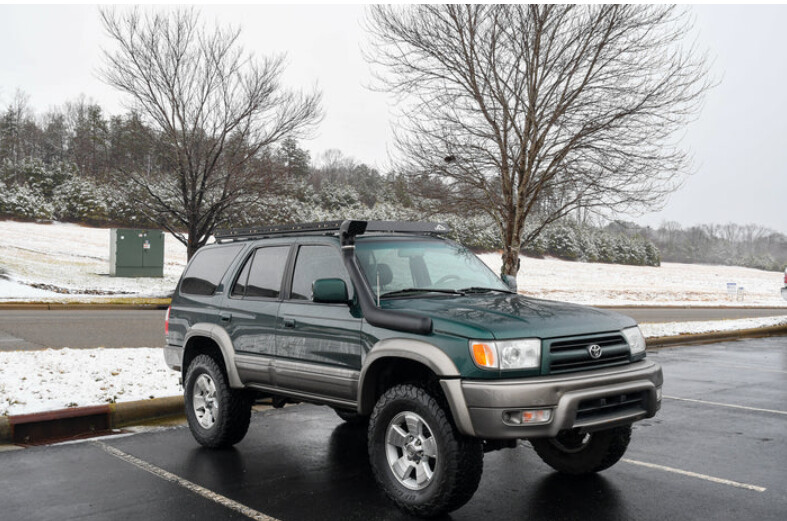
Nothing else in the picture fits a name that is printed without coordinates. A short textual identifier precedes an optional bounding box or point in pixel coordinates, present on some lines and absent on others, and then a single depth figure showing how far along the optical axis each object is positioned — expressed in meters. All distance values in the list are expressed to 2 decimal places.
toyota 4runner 4.27
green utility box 31.06
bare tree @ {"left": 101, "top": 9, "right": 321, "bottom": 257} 21.19
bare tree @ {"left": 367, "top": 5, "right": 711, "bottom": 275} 13.23
